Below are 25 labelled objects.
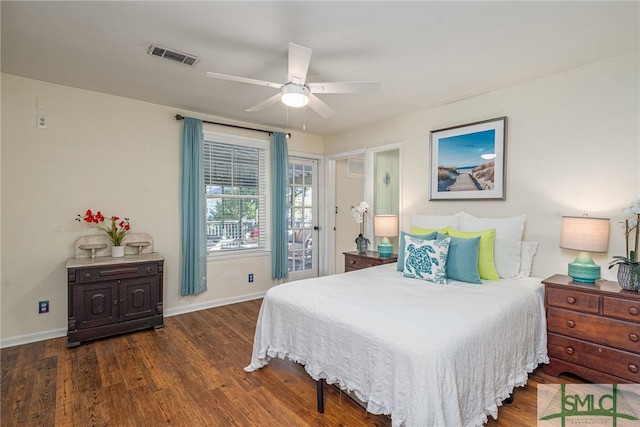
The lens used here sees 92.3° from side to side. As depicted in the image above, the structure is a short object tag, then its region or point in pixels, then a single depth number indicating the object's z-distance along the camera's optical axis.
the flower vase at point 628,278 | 2.18
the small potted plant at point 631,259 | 2.19
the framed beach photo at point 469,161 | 3.18
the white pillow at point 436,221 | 3.25
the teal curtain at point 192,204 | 3.90
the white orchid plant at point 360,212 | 4.29
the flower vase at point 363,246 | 4.25
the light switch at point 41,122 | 3.10
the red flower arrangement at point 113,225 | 3.30
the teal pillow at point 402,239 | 2.90
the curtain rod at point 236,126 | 3.85
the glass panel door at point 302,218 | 5.12
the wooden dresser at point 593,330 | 2.12
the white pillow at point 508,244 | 2.77
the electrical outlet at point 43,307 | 3.13
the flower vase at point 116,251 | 3.36
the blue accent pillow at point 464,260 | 2.59
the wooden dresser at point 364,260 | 3.86
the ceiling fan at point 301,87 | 2.19
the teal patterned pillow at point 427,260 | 2.61
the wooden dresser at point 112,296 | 2.97
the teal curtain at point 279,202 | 4.66
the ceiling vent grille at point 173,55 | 2.45
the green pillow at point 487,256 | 2.71
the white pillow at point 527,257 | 2.85
